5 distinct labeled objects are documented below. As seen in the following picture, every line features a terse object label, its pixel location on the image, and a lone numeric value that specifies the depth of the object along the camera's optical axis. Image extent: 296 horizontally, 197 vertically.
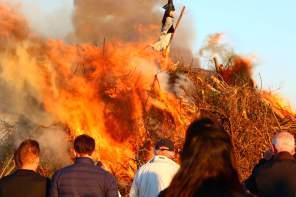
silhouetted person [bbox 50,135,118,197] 6.61
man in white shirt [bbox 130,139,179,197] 6.92
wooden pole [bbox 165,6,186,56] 17.33
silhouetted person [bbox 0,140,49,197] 6.30
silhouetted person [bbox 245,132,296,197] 6.38
